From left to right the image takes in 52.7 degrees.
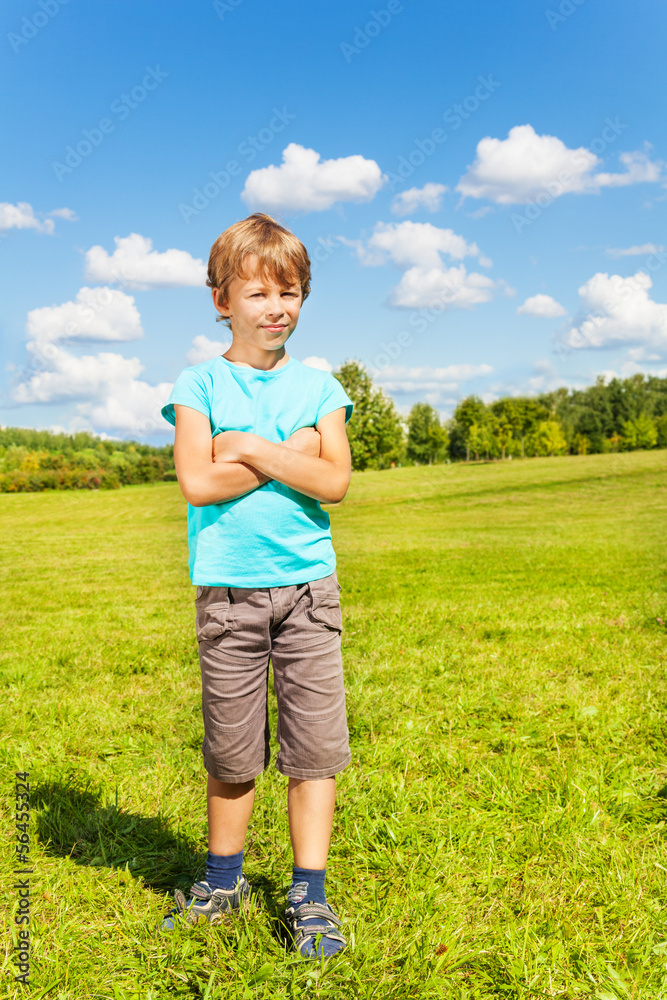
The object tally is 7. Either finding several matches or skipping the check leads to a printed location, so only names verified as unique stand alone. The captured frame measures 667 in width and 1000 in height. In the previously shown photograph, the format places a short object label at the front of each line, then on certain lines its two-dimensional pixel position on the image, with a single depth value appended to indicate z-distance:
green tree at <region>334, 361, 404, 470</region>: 43.26
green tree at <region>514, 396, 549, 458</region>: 68.88
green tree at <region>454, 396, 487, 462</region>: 67.81
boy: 2.15
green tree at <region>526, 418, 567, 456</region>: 68.56
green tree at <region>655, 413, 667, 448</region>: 67.25
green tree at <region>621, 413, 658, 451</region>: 65.81
